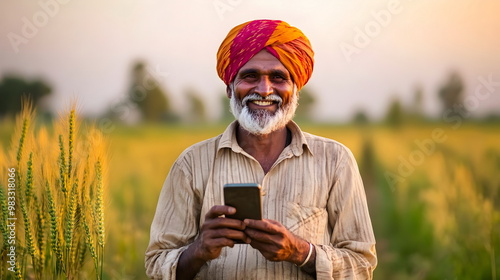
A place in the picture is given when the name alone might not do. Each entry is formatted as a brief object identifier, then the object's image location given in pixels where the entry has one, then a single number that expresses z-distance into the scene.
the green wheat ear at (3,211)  2.54
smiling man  2.64
